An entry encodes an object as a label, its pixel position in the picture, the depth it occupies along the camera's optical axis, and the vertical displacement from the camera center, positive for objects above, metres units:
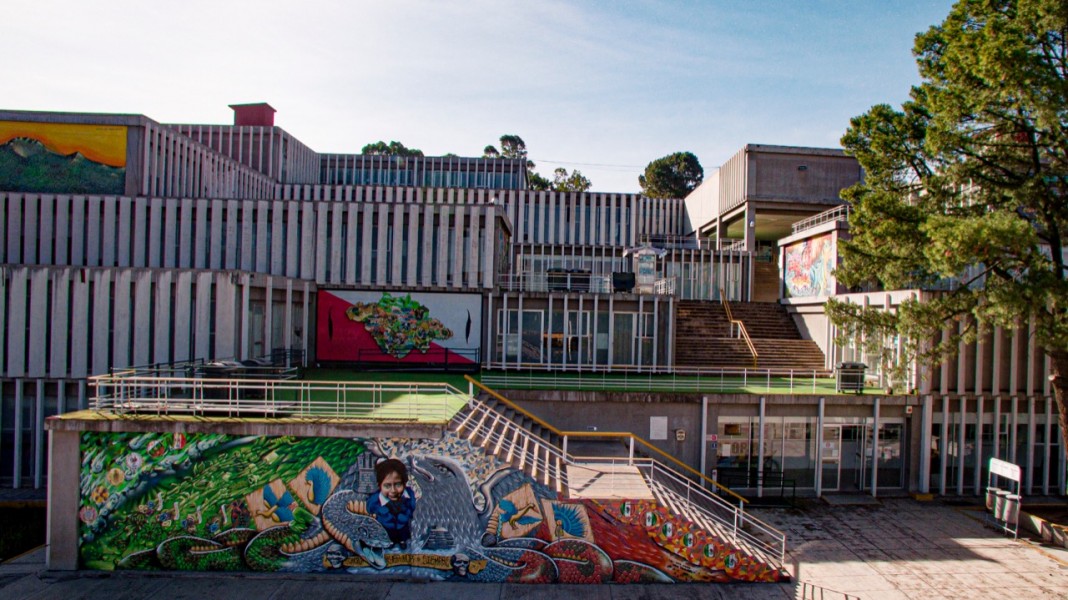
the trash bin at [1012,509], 17.09 -5.25
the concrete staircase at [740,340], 26.58 -1.25
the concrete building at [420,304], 19.64 -0.20
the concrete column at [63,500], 13.53 -4.44
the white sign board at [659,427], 20.67 -3.87
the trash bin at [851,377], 21.08 -2.10
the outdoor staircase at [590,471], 14.38 -4.19
